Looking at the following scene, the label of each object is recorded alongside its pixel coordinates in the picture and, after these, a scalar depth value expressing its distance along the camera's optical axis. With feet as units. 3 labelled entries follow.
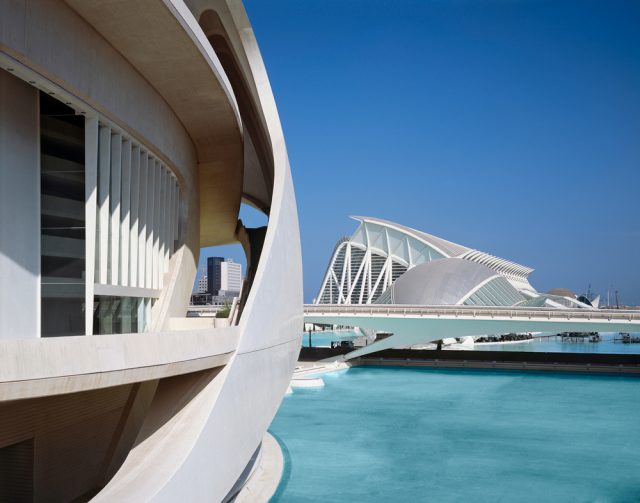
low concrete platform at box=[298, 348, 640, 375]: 113.29
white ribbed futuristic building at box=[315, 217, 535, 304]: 221.25
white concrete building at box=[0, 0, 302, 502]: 24.73
